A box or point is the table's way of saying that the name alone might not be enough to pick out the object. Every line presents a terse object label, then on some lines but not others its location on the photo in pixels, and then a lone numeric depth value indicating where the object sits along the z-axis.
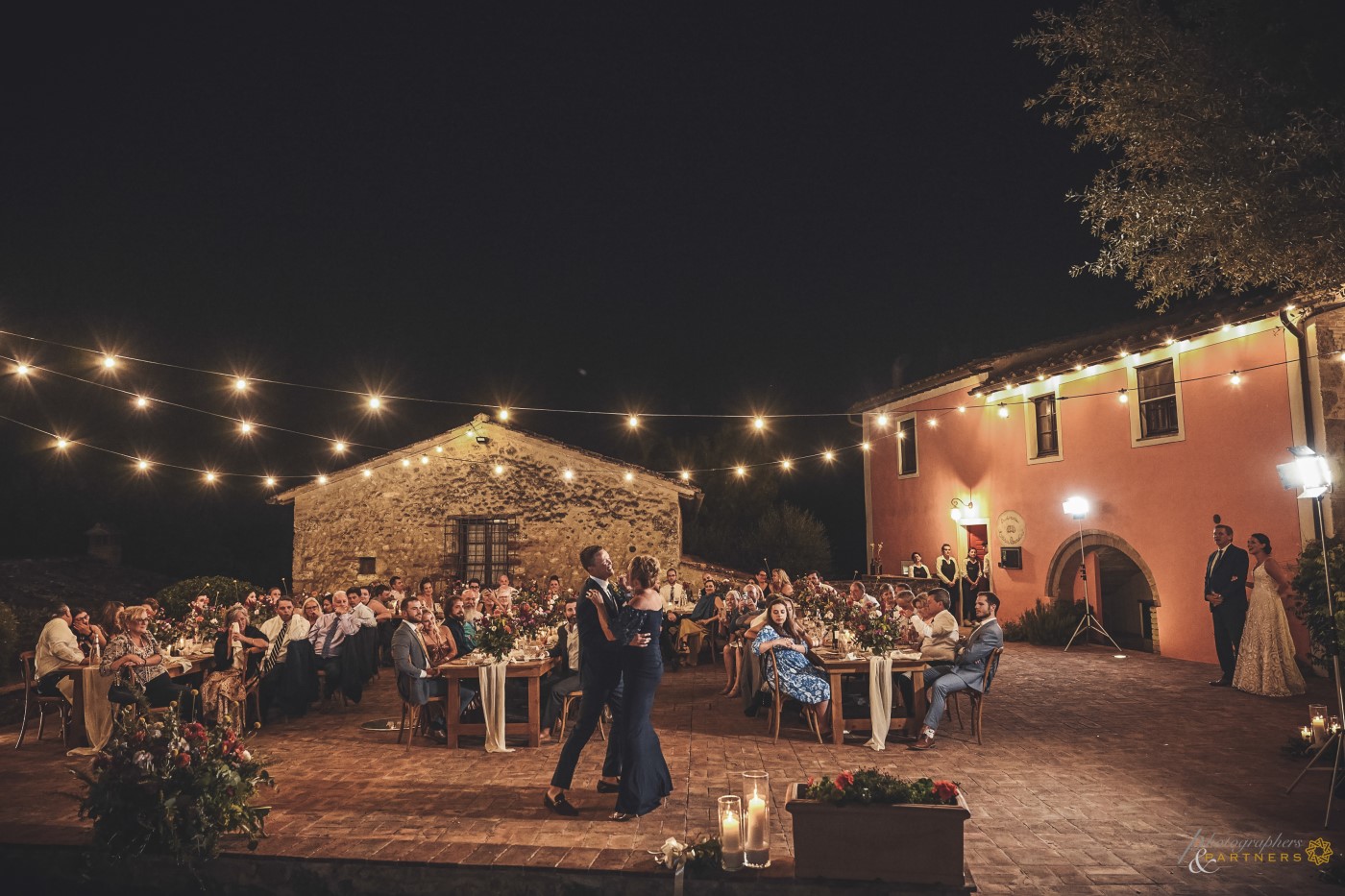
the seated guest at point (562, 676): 7.27
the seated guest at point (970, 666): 6.78
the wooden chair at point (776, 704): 7.04
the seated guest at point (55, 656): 7.29
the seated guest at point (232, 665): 7.26
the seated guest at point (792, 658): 7.05
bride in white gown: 8.45
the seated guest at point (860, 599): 7.68
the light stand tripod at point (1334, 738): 4.84
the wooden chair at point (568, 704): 7.33
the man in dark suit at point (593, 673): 5.07
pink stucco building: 10.20
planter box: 3.74
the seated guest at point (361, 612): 9.40
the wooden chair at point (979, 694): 6.86
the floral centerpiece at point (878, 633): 6.91
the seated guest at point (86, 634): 7.61
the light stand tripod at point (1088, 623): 12.39
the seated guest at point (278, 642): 8.34
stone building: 15.66
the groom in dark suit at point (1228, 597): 9.24
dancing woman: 4.95
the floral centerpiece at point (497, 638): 6.98
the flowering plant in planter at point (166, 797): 4.18
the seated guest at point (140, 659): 6.91
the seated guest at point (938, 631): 7.26
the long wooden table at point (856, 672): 6.90
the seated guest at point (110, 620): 7.40
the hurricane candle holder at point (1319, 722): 5.89
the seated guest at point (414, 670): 7.00
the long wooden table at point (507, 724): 6.97
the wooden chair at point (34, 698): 7.19
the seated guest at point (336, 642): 8.84
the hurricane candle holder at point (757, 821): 3.95
